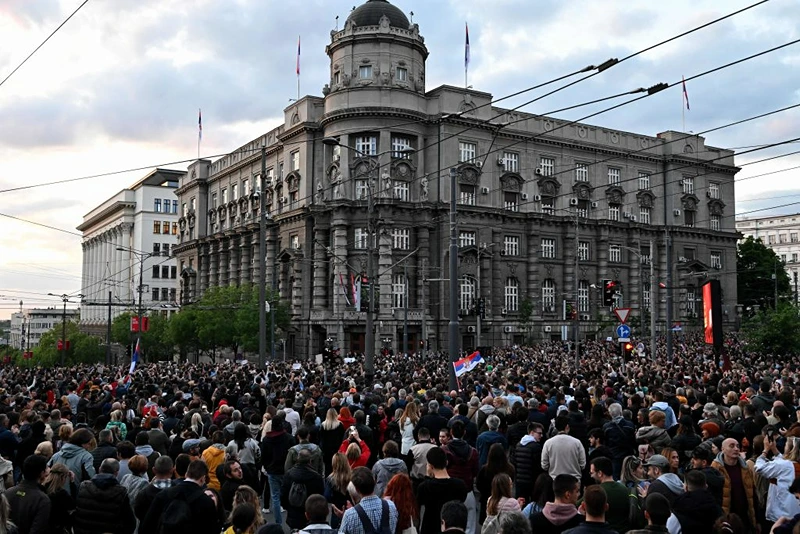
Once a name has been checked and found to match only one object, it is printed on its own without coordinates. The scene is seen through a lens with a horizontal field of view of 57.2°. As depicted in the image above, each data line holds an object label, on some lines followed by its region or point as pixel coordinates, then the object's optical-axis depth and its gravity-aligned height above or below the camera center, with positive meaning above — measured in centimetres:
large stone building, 6112 +1140
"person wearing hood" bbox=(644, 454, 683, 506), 804 -169
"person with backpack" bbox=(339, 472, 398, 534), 733 -186
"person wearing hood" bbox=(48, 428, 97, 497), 975 -172
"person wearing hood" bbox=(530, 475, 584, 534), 707 -174
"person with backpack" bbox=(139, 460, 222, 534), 733 -186
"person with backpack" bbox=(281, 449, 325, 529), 905 -191
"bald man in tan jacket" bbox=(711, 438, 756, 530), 880 -187
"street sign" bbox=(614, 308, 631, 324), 2956 +57
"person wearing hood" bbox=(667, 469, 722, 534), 723 -180
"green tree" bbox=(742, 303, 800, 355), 4000 -26
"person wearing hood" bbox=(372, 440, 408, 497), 928 -180
